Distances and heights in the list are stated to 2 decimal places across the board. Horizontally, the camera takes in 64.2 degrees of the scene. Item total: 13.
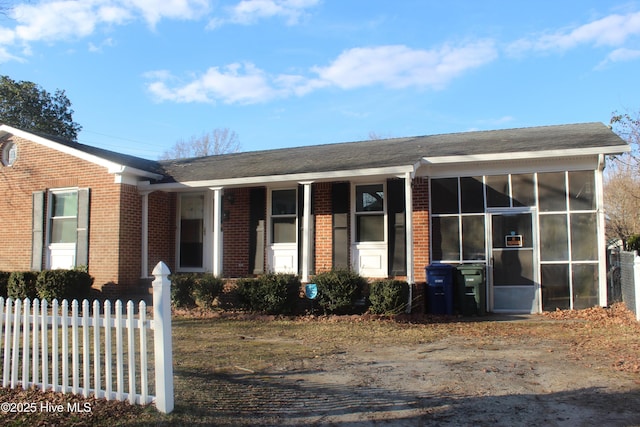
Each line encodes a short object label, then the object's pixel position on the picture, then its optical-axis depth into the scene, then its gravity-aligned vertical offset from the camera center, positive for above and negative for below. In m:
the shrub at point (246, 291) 10.34 -0.75
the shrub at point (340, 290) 9.85 -0.71
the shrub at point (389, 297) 9.53 -0.82
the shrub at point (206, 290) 10.66 -0.74
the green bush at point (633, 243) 15.27 +0.26
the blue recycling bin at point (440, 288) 10.16 -0.70
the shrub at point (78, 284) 11.26 -0.64
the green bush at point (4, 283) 11.83 -0.63
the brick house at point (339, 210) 10.41 +1.01
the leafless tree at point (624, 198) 19.69 +2.31
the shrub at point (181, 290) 10.87 -0.75
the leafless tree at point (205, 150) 46.59 +9.57
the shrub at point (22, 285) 11.40 -0.66
